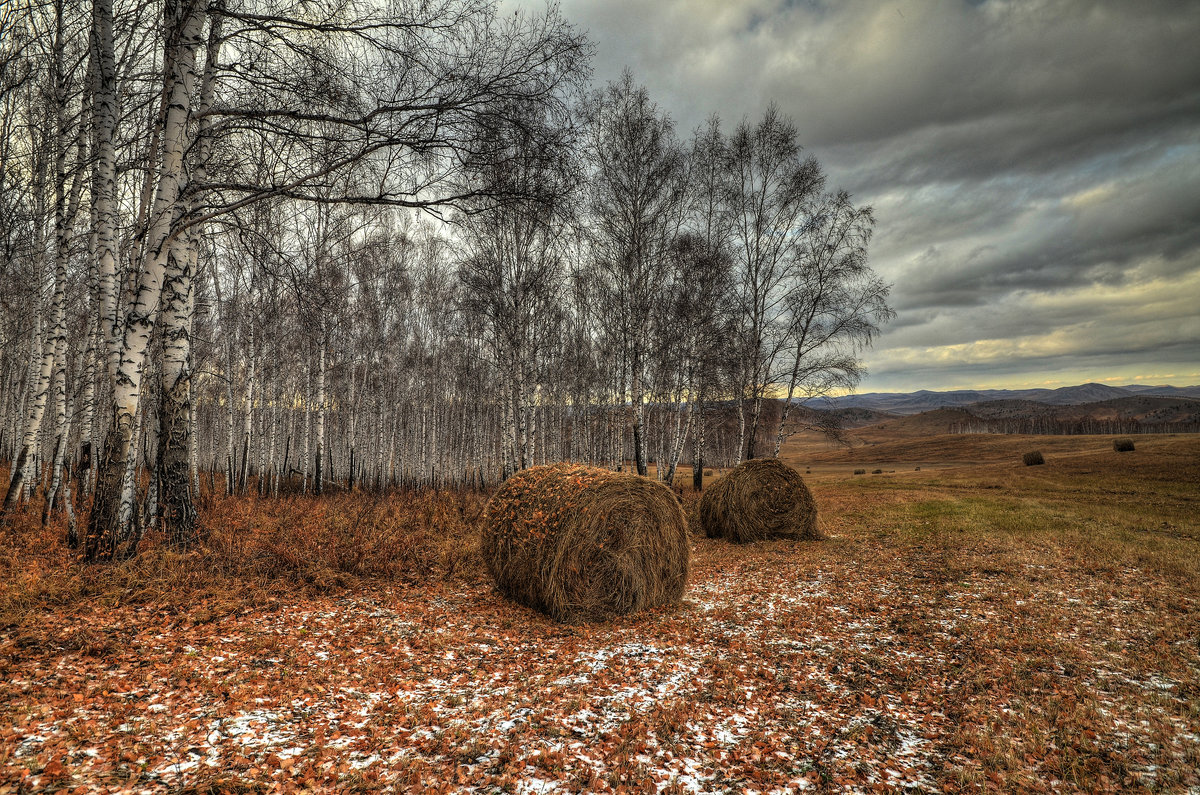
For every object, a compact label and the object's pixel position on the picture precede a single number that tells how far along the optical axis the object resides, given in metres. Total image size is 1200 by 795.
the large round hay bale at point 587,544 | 6.54
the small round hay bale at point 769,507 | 12.28
